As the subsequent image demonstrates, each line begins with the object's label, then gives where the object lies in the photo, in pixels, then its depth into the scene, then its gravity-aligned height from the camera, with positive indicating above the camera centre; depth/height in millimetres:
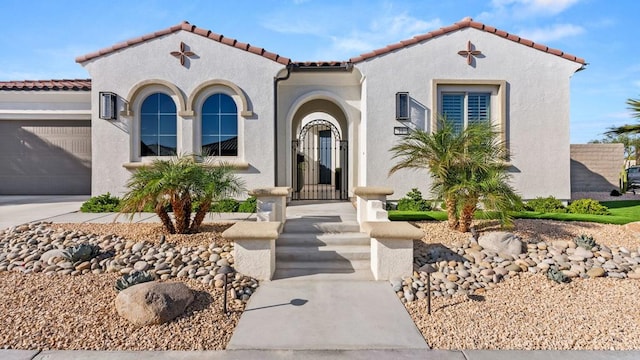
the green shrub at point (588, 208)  8805 -743
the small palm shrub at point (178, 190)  5969 -179
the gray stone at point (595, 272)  5535 -1599
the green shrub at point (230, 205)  9235 -706
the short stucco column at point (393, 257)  5480 -1311
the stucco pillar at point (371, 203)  6730 -487
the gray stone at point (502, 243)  6168 -1220
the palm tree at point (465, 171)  6637 +242
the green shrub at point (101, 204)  9133 -682
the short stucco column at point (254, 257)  5430 -1301
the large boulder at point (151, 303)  3977 -1585
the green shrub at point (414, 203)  9438 -642
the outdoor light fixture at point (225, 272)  4344 -1251
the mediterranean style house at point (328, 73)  10047 +2693
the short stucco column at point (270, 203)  6741 -467
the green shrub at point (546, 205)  9320 -706
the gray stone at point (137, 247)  5986 -1255
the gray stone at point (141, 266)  5395 -1455
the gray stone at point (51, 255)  5682 -1343
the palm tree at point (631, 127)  10062 +1816
